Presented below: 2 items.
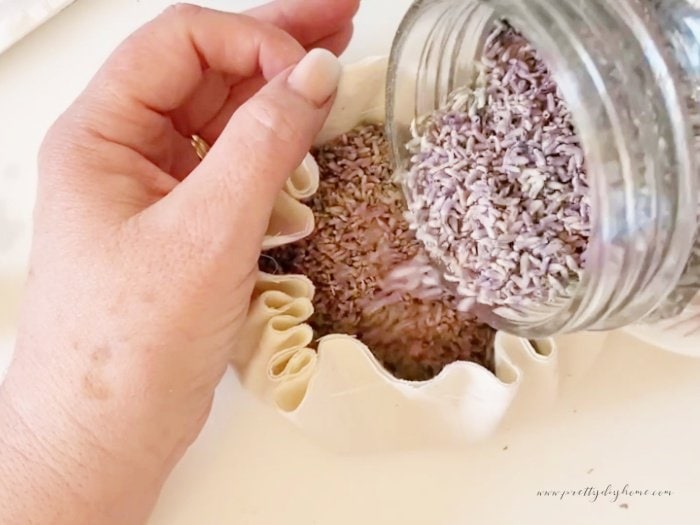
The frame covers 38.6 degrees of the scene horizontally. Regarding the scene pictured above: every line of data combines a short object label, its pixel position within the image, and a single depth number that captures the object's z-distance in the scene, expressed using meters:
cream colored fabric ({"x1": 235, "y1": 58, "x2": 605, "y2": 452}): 0.53
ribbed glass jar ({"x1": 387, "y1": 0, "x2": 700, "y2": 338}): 0.41
